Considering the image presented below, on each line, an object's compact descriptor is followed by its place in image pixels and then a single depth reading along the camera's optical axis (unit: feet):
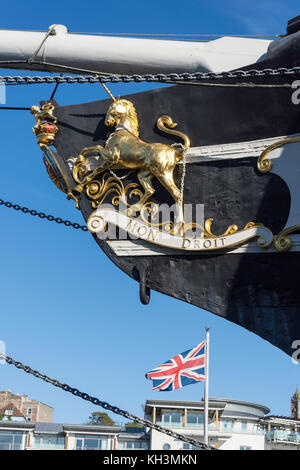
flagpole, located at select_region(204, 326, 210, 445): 57.77
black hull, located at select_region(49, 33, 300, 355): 20.67
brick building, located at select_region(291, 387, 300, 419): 330.22
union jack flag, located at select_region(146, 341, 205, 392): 52.65
